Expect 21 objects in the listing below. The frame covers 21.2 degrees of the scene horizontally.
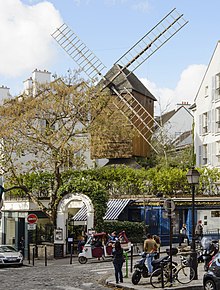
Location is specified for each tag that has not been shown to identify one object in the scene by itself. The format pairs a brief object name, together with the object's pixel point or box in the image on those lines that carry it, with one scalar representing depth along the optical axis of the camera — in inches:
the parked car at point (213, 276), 656.4
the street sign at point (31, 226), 1242.0
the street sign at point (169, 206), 796.6
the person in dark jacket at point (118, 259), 822.5
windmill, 1918.1
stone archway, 1364.4
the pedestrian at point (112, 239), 1225.6
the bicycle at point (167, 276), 757.9
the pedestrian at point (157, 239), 956.4
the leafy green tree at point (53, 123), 1363.2
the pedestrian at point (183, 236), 1423.5
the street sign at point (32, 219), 1245.2
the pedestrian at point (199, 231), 1312.7
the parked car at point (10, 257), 1184.8
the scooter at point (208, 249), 916.6
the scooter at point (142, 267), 775.1
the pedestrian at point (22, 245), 1433.6
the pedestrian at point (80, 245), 1312.0
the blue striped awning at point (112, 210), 1507.1
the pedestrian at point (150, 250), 794.8
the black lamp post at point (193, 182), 792.0
